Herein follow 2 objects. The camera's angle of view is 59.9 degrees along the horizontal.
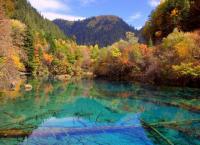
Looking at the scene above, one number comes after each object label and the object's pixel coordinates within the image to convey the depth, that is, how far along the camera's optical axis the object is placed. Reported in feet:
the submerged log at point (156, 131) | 31.72
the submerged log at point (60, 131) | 33.47
